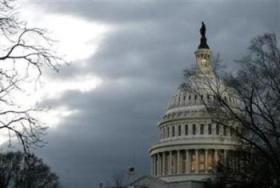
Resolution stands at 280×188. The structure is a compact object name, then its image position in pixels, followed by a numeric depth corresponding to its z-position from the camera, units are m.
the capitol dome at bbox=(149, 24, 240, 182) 142.00
